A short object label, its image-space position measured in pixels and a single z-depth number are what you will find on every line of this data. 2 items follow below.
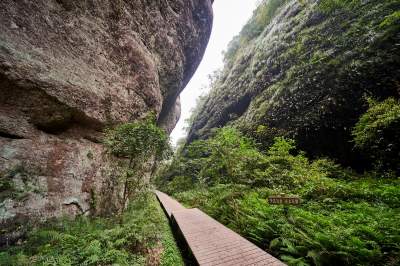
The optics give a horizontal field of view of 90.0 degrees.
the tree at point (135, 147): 6.65
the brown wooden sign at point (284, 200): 4.62
